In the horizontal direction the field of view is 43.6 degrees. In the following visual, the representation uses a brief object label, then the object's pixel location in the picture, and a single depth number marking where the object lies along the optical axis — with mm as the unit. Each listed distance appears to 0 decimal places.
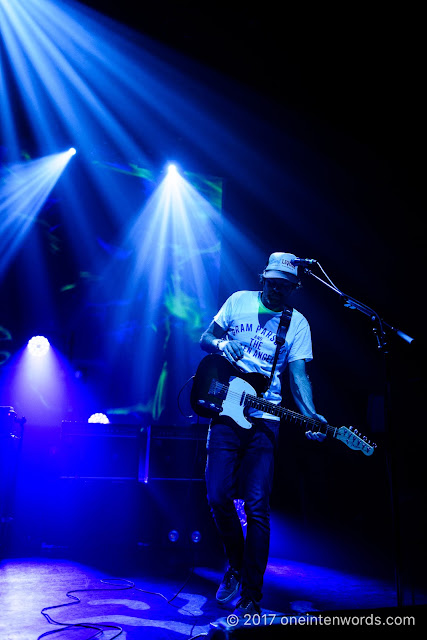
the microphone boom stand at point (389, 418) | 2854
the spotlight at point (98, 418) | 6789
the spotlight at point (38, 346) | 7150
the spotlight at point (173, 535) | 4906
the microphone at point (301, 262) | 3470
